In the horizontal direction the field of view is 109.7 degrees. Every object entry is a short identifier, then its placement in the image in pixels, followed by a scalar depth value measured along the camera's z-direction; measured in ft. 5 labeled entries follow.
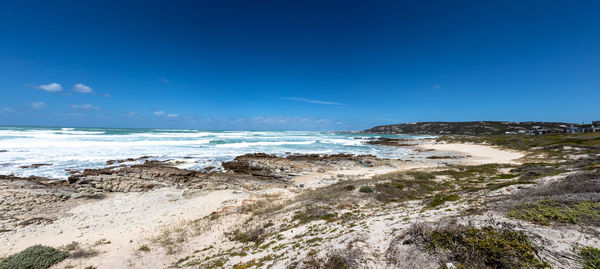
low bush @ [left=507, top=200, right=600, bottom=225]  12.28
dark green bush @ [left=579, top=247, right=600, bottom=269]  9.00
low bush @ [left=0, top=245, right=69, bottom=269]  19.37
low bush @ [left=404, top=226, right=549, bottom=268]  10.00
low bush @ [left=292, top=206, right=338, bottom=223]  24.16
